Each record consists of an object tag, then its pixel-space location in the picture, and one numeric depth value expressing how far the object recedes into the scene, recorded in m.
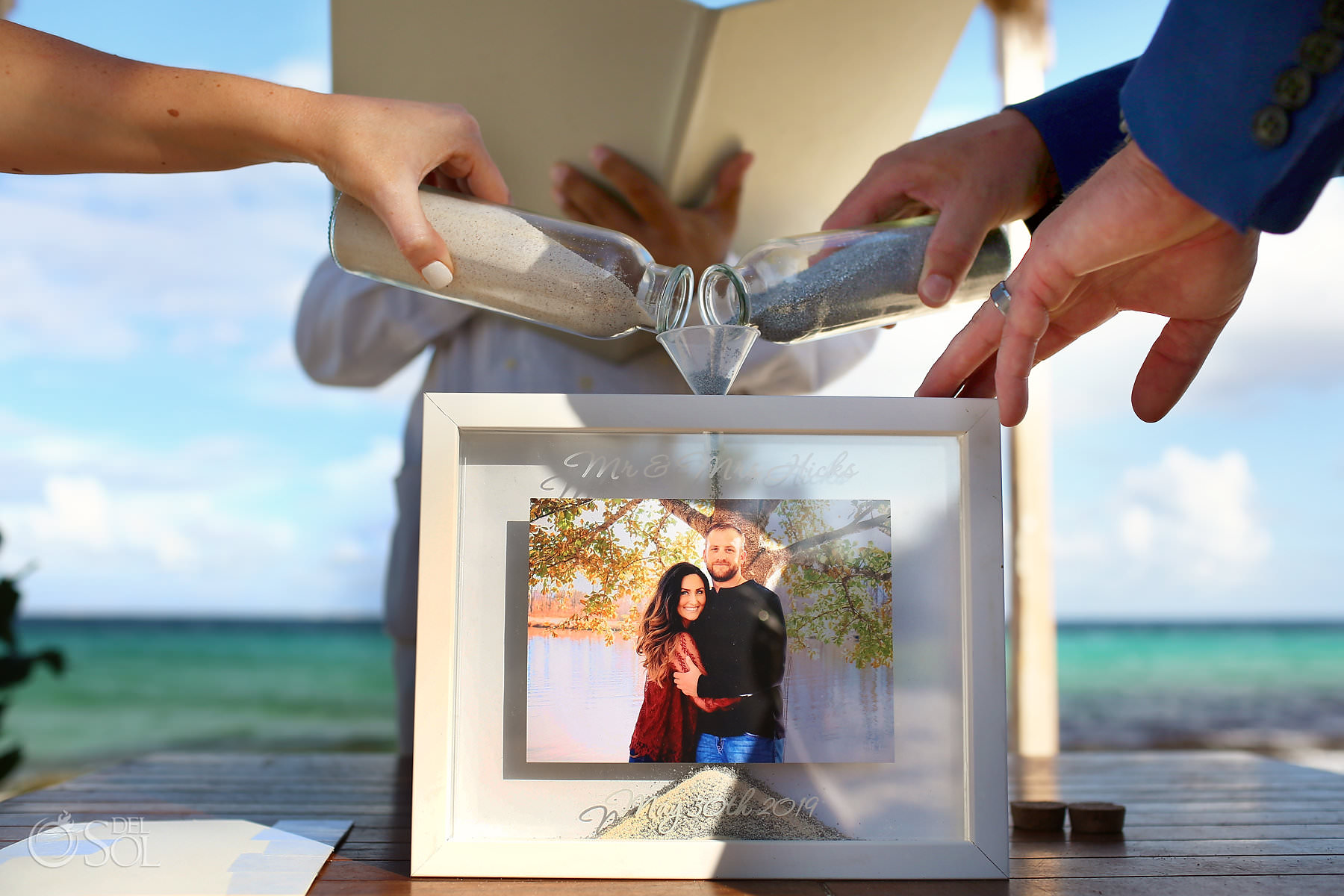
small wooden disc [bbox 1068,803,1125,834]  0.73
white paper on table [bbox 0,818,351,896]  0.54
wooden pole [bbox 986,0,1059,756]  2.20
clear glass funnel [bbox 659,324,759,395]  0.62
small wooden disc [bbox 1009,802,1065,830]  0.74
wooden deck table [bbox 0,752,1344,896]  0.56
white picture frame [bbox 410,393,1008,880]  0.57
